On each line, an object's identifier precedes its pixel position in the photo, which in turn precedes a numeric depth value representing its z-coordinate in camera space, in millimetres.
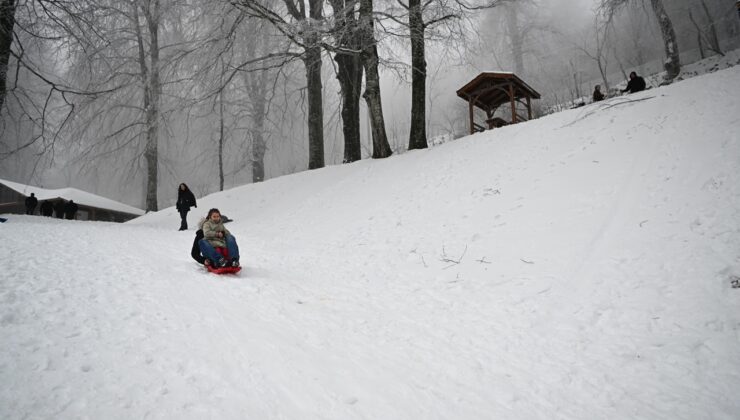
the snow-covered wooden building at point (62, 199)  22203
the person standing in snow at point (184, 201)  9531
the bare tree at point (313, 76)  8398
